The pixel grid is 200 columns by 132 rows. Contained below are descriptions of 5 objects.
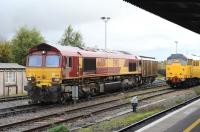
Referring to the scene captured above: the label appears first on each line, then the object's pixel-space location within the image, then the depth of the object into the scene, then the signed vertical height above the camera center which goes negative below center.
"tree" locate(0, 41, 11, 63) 56.50 +2.83
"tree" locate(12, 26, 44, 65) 55.94 +4.74
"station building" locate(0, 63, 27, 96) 27.04 -0.76
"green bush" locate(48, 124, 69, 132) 9.36 -1.59
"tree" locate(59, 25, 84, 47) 61.09 +5.64
